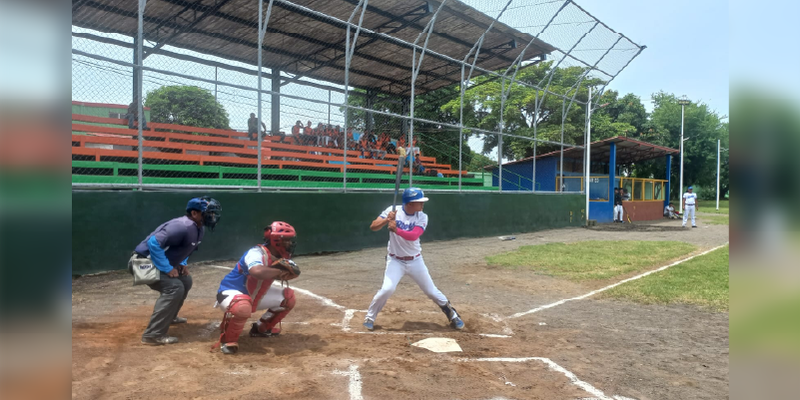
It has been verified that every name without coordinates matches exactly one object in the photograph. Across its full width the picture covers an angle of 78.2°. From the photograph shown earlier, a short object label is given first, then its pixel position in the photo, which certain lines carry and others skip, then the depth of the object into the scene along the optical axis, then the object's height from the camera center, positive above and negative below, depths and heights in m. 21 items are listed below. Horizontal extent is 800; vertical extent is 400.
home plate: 5.04 -1.61
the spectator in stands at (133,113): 9.48 +1.47
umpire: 4.93 -0.65
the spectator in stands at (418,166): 17.48 +0.88
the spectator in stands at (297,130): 12.98 +1.59
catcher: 4.68 -1.00
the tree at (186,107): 10.20 +1.81
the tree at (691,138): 48.62 +5.49
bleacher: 9.23 +0.70
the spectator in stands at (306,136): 13.44 +1.49
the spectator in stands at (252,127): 11.59 +1.49
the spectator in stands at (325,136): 14.02 +1.57
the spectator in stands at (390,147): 17.16 +1.54
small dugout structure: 27.45 +0.78
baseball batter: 5.89 -0.72
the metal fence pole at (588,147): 23.12 +2.16
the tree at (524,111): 33.28 +5.71
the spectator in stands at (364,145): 15.64 +1.46
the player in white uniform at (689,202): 23.12 -0.47
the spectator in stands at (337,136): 14.16 +1.57
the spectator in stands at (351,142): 14.74 +1.49
